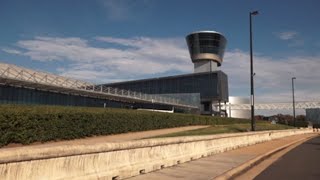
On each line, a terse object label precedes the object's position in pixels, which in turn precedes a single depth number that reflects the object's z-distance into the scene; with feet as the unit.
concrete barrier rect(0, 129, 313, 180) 12.51
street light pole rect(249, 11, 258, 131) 62.46
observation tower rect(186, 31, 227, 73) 310.91
